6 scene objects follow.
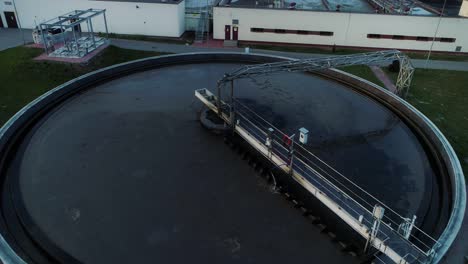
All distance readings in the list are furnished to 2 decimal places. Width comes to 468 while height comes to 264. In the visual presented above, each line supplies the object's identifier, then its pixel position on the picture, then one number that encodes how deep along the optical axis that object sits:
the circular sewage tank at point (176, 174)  10.28
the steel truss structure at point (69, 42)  28.78
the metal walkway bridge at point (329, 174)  9.69
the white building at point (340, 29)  36.19
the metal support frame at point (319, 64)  15.77
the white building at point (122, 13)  37.88
